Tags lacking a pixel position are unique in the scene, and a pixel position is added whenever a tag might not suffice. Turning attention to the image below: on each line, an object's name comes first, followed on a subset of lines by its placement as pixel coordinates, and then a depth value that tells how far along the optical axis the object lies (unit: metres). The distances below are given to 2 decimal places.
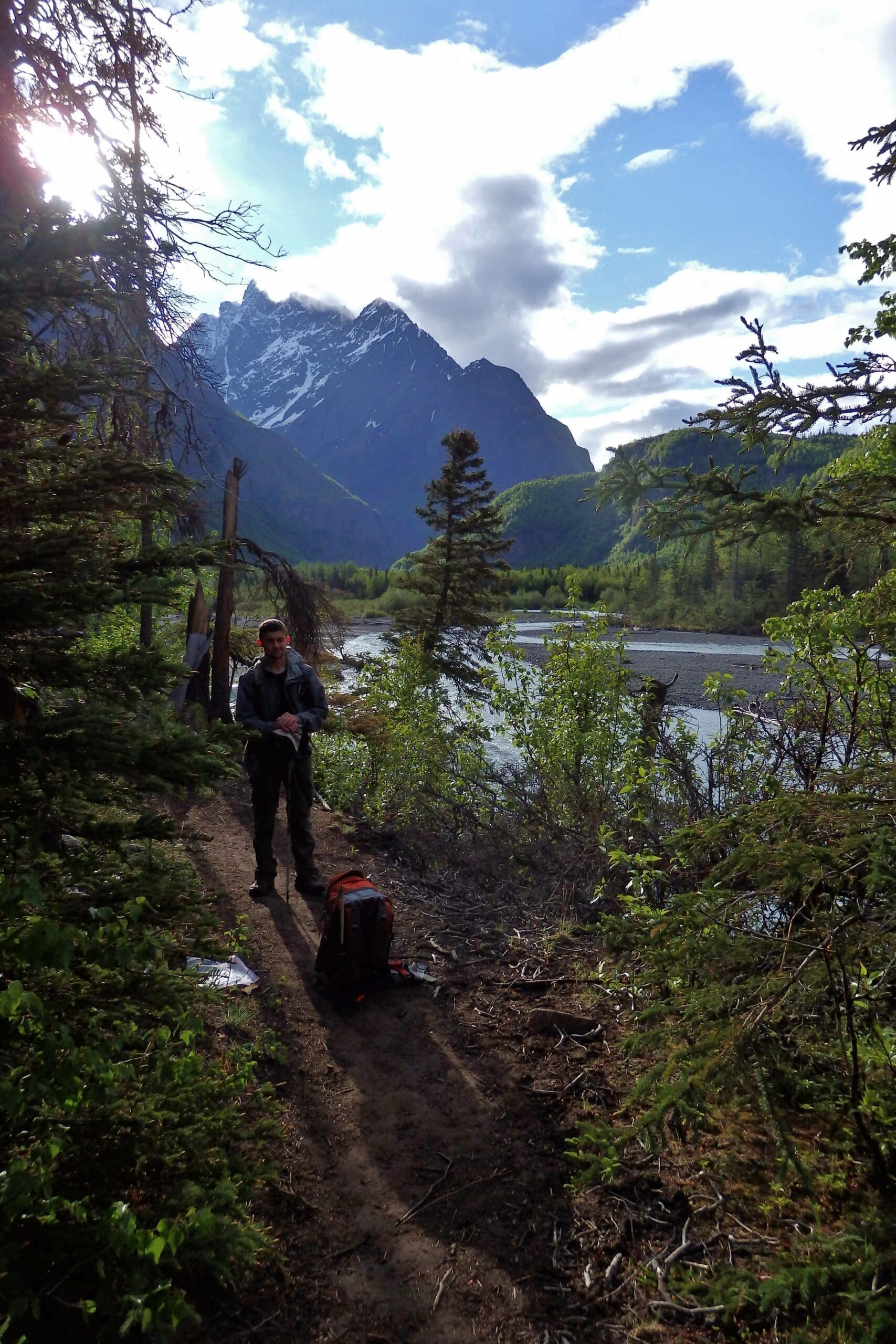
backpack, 4.95
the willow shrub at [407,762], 10.14
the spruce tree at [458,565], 22.33
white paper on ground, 4.85
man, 6.11
